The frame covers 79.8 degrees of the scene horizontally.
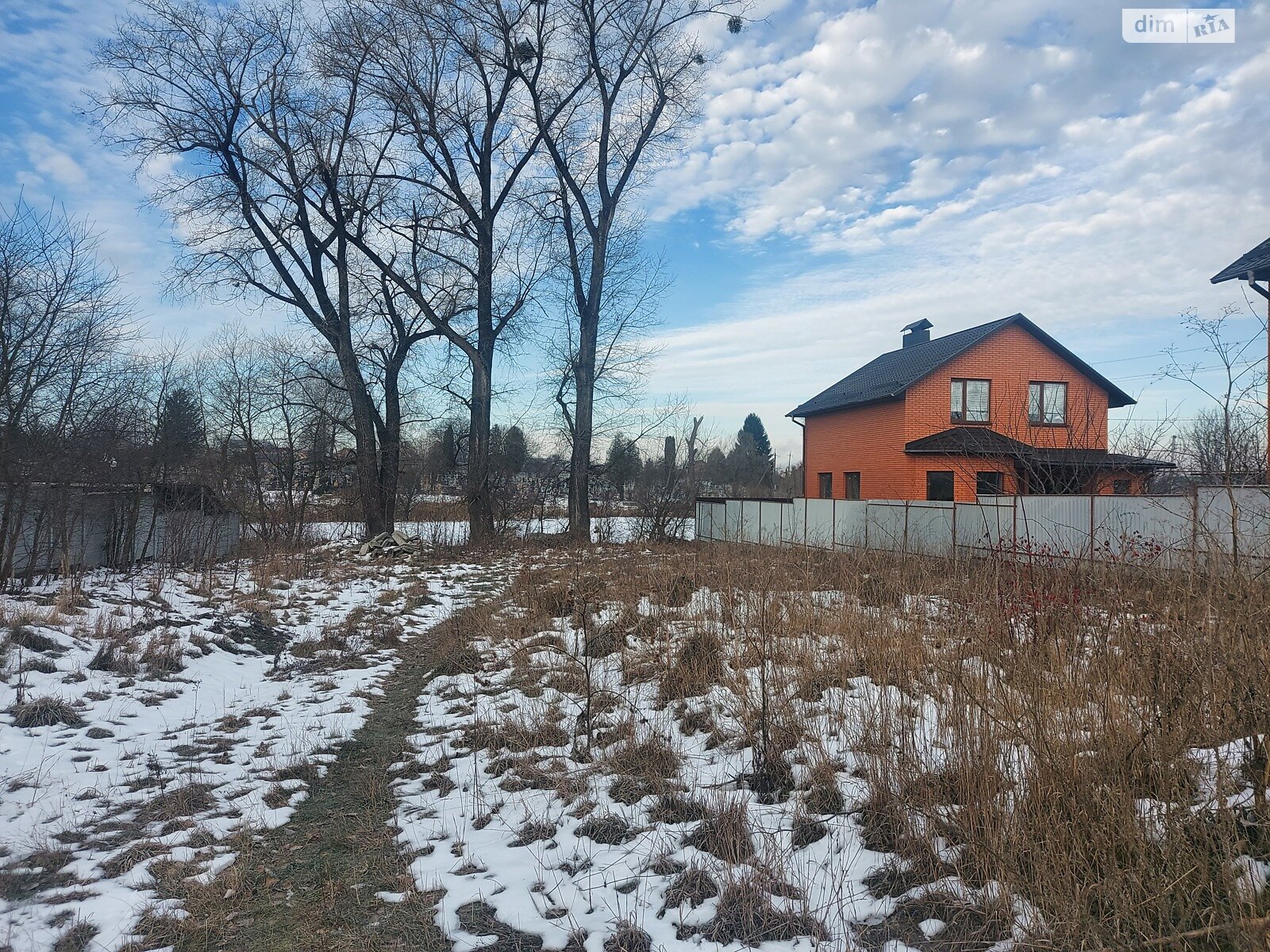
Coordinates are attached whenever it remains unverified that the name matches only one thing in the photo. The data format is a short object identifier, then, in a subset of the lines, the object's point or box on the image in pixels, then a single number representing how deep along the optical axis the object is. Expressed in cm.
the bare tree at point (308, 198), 1692
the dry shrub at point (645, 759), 454
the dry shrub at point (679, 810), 397
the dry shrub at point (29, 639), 640
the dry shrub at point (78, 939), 300
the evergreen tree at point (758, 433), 7175
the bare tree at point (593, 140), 1947
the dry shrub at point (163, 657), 687
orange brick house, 2291
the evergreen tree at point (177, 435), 1370
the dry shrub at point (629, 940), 300
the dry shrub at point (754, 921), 298
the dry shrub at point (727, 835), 354
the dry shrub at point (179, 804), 420
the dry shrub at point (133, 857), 360
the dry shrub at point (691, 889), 326
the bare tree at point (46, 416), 936
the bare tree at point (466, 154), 1800
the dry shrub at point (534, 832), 395
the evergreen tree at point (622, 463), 2642
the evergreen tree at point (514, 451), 2686
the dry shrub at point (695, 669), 589
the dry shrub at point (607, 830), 386
